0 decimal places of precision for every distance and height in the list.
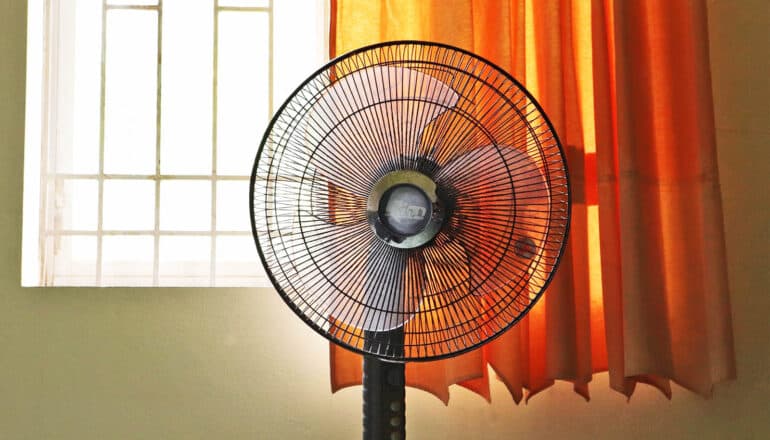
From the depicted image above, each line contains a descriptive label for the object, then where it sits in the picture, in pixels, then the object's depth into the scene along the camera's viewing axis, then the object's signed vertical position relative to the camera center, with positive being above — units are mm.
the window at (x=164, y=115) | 1699 +368
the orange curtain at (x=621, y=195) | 1474 +122
